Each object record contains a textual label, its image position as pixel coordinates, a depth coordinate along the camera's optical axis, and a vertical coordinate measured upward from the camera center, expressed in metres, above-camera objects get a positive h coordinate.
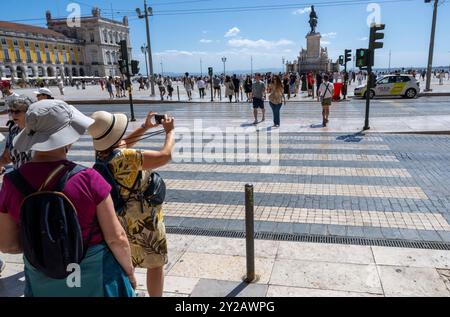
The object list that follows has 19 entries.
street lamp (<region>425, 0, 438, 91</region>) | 24.44 +1.06
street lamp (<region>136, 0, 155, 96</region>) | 30.59 +3.23
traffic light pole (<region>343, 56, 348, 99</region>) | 24.00 -1.13
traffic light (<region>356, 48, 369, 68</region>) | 11.88 +0.35
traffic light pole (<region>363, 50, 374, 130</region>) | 11.67 -0.74
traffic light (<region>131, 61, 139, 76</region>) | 17.86 +0.48
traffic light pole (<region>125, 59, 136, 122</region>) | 16.09 +0.02
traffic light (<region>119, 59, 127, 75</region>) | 16.80 +0.53
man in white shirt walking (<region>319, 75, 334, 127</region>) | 12.62 -0.84
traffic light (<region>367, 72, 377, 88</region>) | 11.99 -0.34
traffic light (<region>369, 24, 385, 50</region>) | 11.46 +1.00
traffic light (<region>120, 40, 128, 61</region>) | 16.54 +1.15
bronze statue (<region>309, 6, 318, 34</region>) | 50.31 +6.56
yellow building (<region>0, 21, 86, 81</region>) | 91.44 +7.61
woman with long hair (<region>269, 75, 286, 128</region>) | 12.42 -0.70
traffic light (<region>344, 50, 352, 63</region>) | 24.40 +0.85
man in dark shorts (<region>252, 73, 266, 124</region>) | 13.56 -0.74
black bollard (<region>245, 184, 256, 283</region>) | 3.43 -1.48
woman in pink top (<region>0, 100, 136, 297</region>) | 1.82 -0.61
